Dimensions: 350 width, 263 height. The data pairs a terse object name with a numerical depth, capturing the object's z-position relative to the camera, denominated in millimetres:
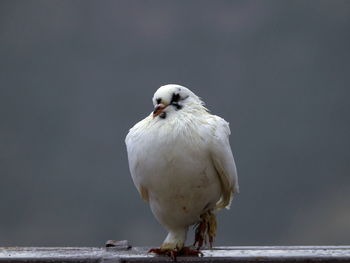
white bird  10961
